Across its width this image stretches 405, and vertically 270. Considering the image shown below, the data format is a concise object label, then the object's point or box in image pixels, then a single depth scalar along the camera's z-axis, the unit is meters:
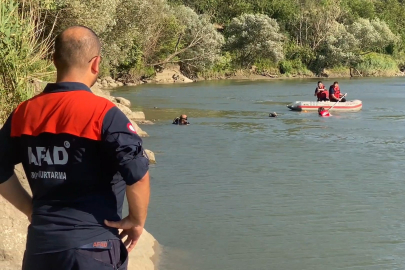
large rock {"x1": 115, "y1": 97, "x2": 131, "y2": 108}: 26.04
